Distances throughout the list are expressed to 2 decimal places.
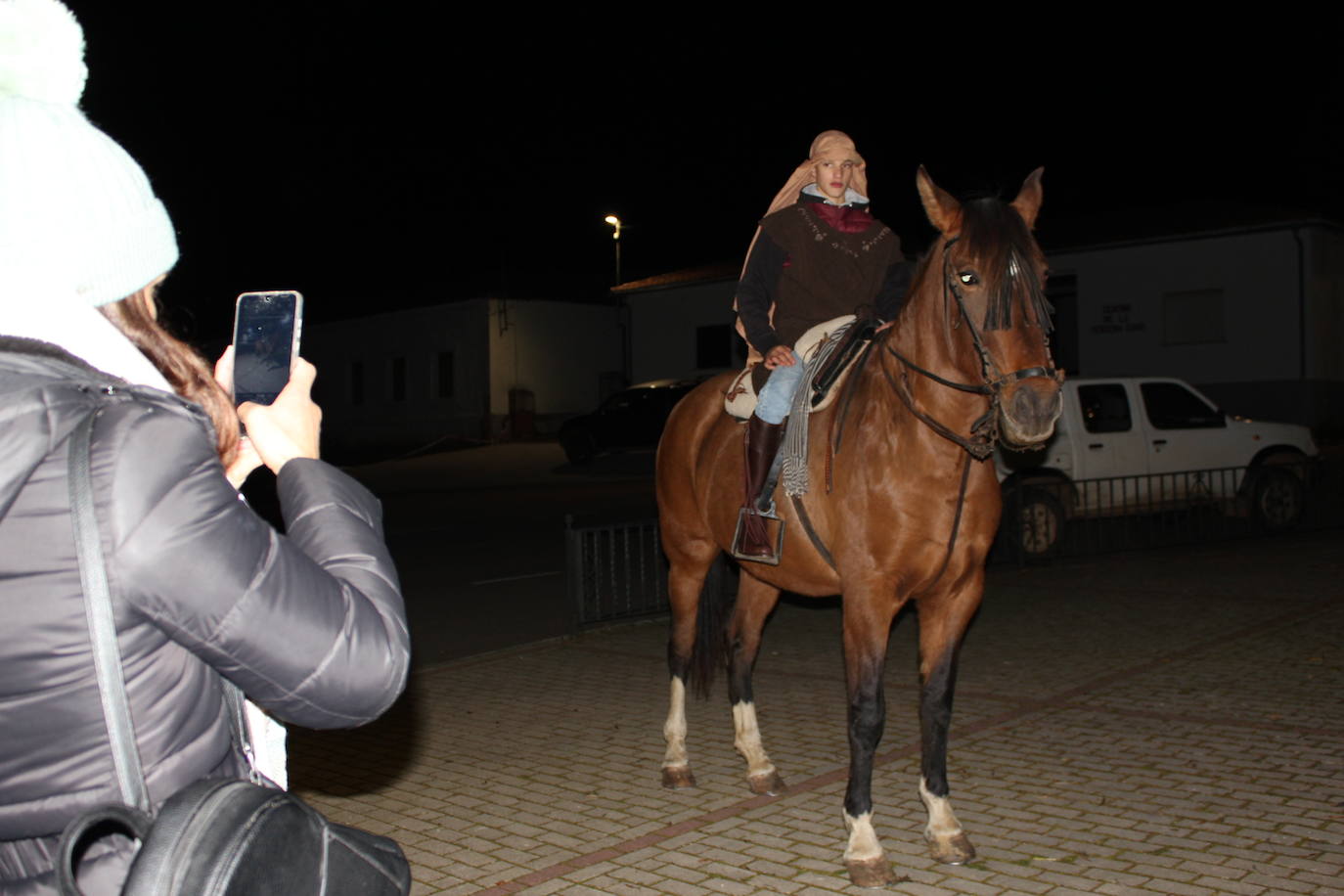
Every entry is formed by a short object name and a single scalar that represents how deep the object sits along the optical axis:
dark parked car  30.48
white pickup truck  14.35
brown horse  4.57
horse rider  5.77
